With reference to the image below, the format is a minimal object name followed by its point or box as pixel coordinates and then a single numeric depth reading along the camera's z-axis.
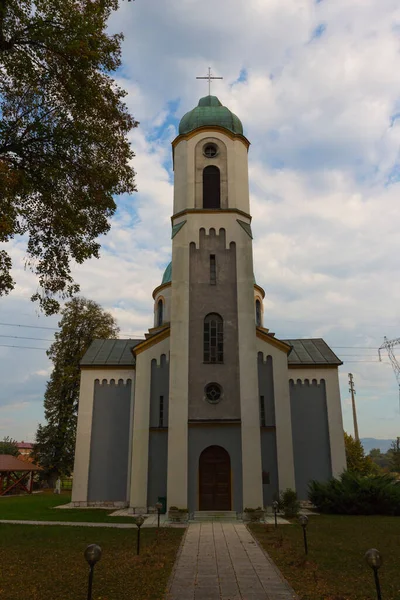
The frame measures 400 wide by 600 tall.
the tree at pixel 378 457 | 140.00
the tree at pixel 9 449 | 57.15
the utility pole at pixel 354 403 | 45.59
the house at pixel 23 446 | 87.57
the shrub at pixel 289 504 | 18.09
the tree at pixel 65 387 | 33.03
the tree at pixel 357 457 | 37.78
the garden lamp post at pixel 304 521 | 10.35
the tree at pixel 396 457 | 56.03
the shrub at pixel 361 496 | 18.34
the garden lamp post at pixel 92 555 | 6.70
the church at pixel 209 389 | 18.47
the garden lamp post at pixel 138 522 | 10.66
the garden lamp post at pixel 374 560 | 6.23
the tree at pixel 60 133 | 10.17
